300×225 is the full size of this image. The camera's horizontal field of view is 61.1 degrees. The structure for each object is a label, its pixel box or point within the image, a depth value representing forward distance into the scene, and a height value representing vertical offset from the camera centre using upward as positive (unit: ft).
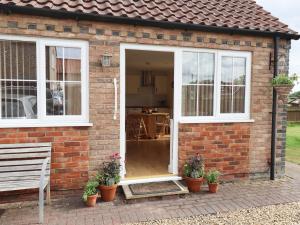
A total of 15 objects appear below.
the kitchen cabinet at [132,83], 38.01 +2.60
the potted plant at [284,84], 16.75 +1.16
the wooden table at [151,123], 31.55 -2.86
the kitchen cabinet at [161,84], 39.22 +2.51
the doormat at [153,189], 14.67 -5.34
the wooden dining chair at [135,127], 31.22 -3.31
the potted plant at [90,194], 13.62 -5.07
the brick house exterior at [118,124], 14.25 -1.55
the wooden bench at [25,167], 12.19 -3.44
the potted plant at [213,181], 15.88 -5.00
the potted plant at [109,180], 14.33 -4.55
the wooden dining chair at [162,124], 33.03 -3.05
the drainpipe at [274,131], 18.01 -2.13
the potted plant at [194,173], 15.84 -4.56
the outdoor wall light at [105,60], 14.85 +2.37
